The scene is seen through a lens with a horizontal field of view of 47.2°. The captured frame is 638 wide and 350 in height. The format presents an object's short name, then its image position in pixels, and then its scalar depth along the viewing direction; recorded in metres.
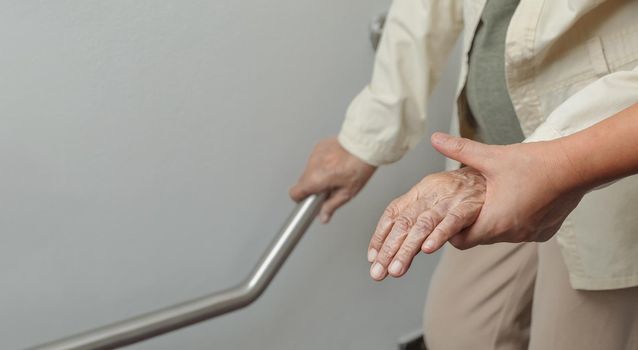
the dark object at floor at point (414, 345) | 1.50
